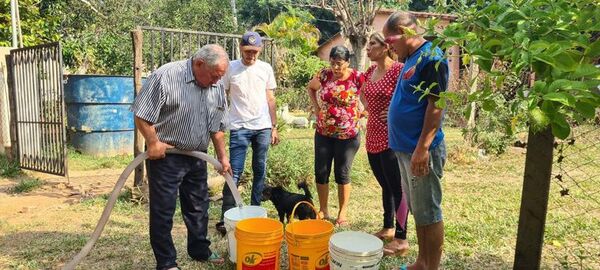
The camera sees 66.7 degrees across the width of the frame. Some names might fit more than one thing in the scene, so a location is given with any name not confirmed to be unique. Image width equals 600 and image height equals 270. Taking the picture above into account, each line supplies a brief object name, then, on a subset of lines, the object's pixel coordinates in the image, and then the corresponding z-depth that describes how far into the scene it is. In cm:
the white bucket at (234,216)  322
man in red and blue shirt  254
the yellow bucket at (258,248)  279
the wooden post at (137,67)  509
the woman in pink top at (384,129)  349
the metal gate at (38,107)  632
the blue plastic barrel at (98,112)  811
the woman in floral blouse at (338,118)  409
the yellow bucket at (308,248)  276
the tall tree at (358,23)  1051
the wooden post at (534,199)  248
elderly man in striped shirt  297
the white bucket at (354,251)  257
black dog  393
